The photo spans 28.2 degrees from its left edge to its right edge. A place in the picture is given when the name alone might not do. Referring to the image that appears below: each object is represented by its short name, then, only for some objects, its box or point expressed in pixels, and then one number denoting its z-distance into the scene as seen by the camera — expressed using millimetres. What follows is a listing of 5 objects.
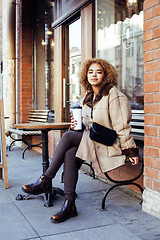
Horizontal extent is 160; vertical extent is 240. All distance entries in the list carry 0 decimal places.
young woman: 3170
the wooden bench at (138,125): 4023
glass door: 6055
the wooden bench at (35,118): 6600
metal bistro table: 3553
